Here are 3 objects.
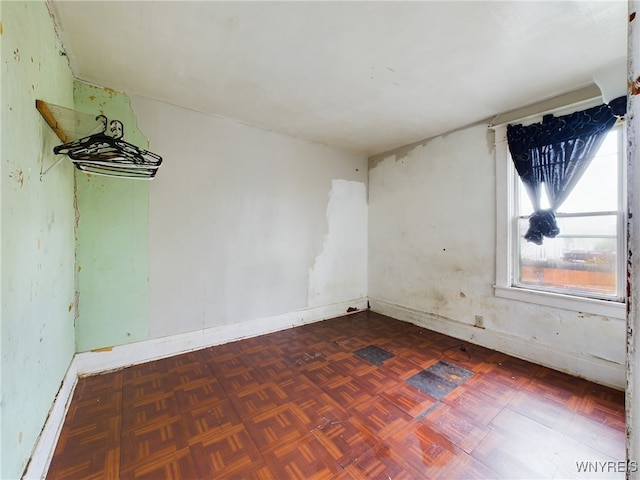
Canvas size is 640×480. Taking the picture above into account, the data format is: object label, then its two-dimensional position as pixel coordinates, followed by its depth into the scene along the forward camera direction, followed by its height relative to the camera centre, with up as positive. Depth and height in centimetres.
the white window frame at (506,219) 270 +21
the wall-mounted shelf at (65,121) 142 +71
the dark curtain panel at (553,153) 232 +81
